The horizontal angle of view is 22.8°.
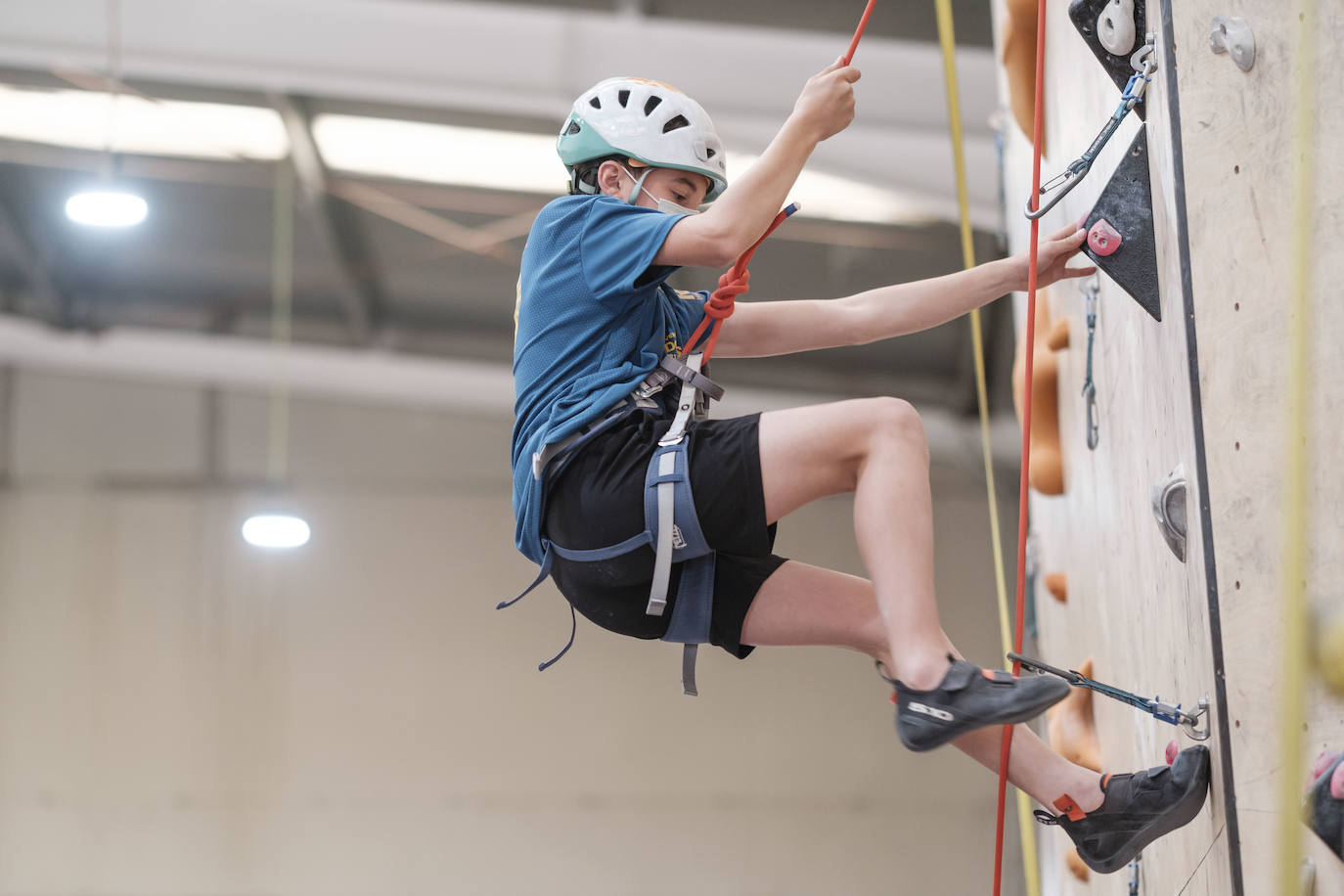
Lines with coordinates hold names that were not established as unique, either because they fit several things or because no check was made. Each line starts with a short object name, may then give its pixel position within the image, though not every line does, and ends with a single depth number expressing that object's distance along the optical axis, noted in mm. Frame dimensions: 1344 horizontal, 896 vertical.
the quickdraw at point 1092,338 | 5131
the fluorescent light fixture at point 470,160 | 12919
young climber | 4320
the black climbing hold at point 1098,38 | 4554
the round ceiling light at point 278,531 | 14009
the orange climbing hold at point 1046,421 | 5687
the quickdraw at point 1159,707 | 4367
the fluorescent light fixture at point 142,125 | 13256
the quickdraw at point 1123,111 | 4468
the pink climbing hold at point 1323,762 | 4040
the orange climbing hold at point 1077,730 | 5550
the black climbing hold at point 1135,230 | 4540
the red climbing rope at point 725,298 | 4633
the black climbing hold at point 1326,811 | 4031
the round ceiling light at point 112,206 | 11709
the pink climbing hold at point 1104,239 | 4581
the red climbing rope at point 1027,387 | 4478
